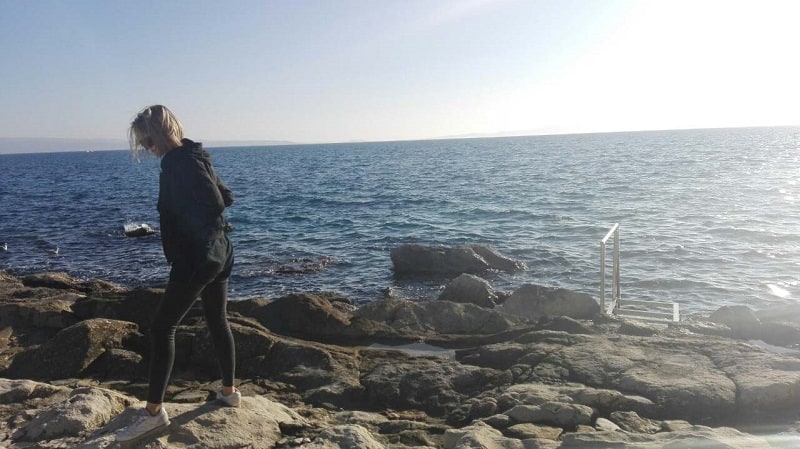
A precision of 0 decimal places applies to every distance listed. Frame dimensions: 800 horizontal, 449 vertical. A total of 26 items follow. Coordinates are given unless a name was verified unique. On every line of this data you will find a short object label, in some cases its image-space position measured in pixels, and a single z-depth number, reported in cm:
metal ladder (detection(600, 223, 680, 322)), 856
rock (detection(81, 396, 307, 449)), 375
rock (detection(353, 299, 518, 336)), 798
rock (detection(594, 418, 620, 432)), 425
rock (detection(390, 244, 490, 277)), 1504
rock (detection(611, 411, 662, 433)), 433
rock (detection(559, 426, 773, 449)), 380
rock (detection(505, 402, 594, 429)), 445
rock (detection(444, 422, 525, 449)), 396
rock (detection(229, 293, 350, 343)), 763
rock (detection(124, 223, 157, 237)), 2247
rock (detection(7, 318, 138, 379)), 593
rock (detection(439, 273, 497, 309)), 1088
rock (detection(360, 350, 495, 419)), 519
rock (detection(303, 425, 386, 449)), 392
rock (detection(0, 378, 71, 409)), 473
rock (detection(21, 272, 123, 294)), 1277
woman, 354
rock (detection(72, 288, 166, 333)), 802
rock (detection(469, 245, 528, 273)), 1542
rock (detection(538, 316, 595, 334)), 734
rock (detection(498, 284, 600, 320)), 913
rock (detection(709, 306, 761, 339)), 831
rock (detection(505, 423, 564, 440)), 419
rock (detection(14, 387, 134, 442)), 396
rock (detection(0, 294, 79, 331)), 812
